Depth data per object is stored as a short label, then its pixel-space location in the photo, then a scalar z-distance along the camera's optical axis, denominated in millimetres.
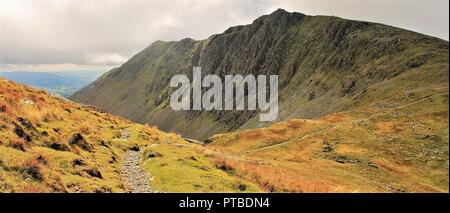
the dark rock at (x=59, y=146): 27673
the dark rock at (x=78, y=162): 25272
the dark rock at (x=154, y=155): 34438
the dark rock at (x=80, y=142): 31203
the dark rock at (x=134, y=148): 41344
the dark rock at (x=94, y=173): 24612
